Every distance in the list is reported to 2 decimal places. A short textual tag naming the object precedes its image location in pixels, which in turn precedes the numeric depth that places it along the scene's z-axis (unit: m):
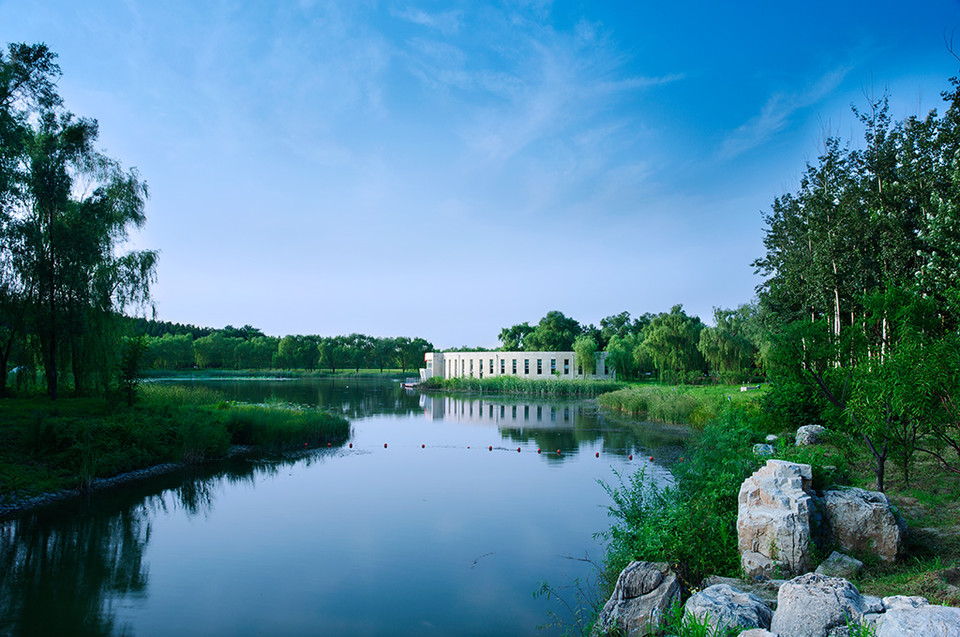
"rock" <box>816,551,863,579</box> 6.07
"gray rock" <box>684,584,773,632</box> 4.75
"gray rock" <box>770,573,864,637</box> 4.38
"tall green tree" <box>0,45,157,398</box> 16.83
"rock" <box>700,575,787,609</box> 5.73
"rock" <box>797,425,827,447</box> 13.89
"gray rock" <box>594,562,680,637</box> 5.92
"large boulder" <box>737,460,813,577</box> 6.35
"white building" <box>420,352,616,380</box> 57.81
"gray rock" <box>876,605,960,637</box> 3.77
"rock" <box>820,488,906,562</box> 6.37
